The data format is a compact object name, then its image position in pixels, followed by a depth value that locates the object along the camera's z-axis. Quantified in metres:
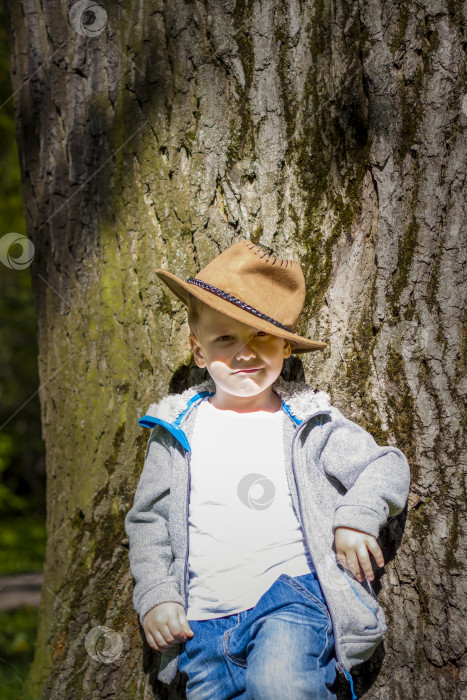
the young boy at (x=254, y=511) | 1.98
